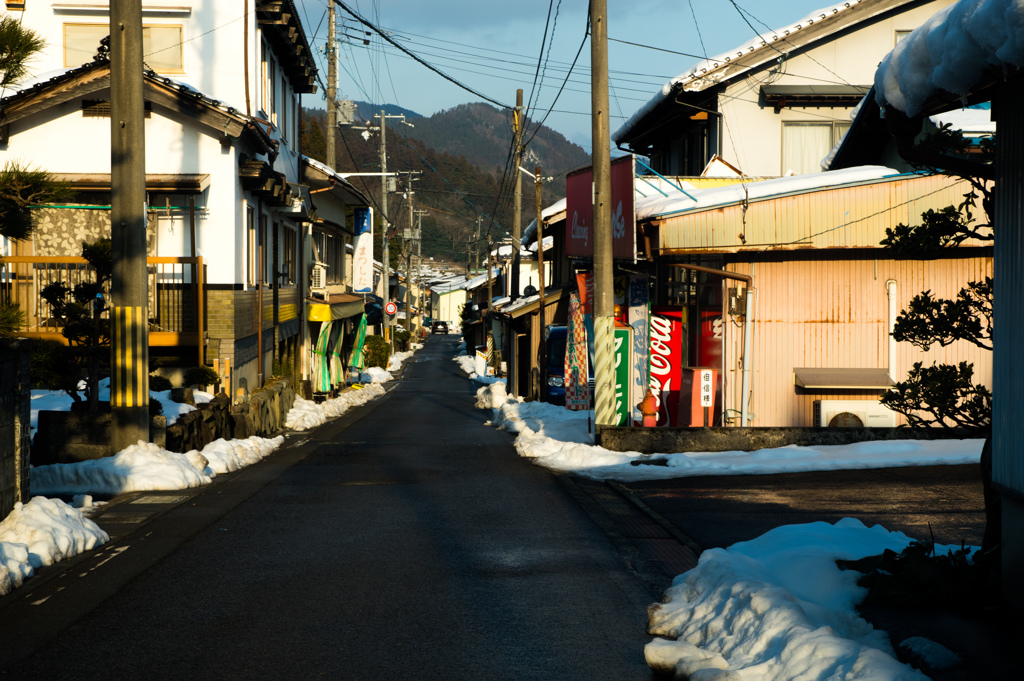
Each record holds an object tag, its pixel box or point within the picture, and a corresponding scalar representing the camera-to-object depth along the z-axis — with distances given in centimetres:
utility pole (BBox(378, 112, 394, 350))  5253
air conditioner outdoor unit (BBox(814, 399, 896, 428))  1541
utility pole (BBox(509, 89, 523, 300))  3116
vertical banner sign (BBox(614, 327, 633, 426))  1708
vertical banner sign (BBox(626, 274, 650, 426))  1798
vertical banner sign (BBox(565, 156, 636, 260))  1597
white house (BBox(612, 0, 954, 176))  2270
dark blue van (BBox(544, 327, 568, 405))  2884
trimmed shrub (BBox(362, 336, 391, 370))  5234
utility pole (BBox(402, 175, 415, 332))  6931
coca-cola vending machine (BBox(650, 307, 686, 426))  1811
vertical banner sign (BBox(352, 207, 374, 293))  3638
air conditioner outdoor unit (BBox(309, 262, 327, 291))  3020
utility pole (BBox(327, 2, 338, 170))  3528
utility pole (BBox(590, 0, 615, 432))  1512
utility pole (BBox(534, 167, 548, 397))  2677
